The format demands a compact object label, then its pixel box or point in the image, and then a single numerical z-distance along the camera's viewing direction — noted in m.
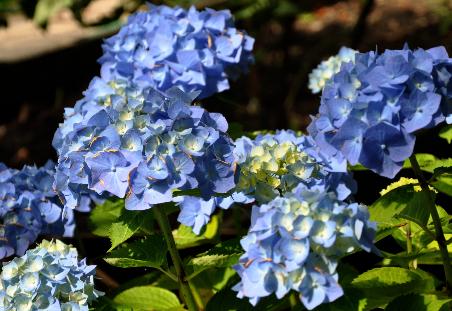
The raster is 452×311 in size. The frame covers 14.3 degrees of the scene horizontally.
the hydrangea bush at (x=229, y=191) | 1.40
